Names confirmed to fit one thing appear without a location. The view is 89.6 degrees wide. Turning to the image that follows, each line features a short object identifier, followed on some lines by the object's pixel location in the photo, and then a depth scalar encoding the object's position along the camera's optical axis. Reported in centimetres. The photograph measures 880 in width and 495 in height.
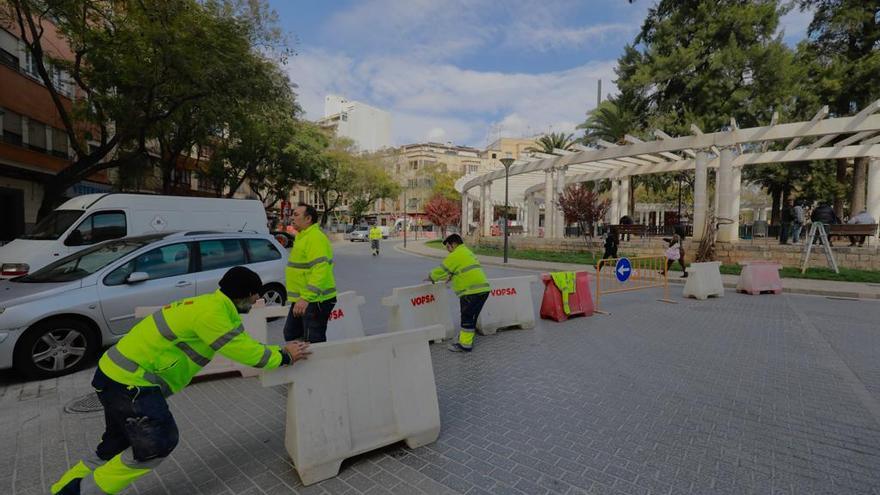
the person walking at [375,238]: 2387
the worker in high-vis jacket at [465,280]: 559
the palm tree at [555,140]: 3916
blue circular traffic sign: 945
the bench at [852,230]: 1349
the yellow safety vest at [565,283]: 777
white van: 846
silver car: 457
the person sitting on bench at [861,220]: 1478
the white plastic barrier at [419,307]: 580
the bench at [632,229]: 1969
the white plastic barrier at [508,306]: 678
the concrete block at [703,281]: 1014
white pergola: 1421
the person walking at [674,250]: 1319
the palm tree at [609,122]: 2475
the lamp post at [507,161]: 1897
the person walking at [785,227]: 1703
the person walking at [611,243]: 1430
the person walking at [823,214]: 1387
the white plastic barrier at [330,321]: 489
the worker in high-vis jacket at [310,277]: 420
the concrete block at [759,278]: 1115
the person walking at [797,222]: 1616
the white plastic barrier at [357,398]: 281
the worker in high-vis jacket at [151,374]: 238
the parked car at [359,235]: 4528
